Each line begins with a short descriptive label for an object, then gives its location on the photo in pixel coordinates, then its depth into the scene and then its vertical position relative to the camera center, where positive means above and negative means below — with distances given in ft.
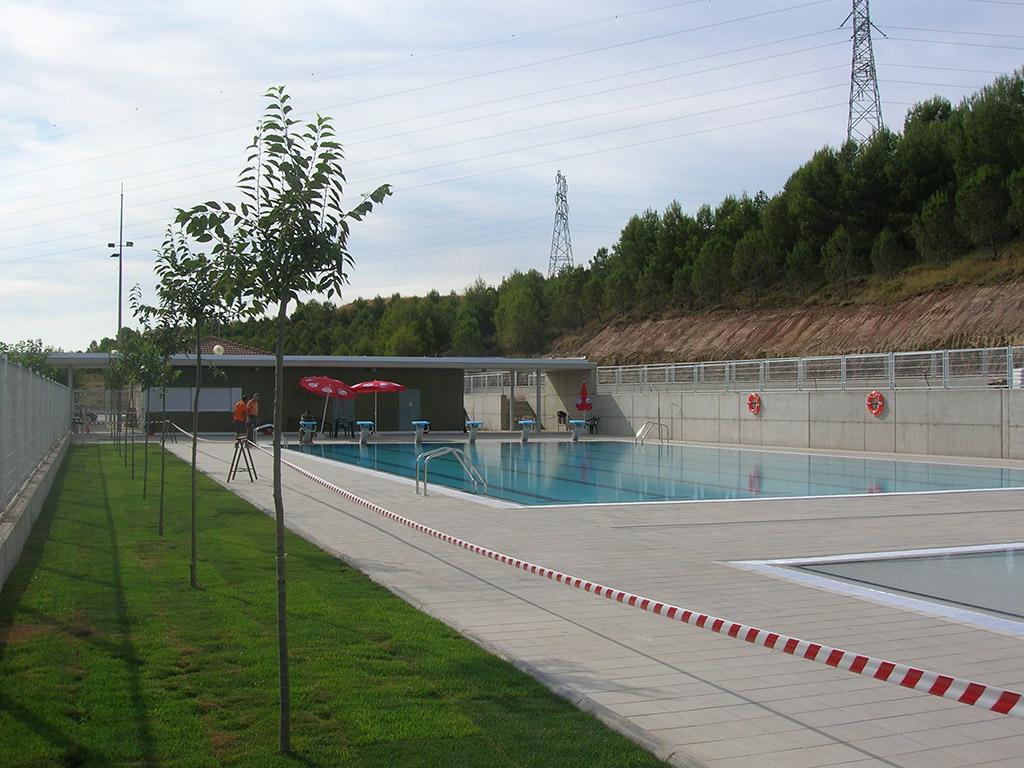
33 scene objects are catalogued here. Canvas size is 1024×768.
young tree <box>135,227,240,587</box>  31.60 +3.15
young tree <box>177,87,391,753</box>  16.94 +2.80
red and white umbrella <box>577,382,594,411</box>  148.56 -1.19
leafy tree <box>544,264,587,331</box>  258.98 +24.52
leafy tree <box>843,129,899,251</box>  177.47 +36.14
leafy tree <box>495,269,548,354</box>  272.31 +19.72
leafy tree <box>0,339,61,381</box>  117.50 +3.99
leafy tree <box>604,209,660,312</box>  241.14 +32.53
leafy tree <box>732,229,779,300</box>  198.39 +26.30
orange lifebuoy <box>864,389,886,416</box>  100.22 -0.88
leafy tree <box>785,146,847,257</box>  185.16 +36.81
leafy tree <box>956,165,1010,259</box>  151.02 +28.96
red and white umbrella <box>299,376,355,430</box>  119.65 +0.85
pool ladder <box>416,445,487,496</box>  56.49 -4.79
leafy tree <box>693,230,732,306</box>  209.77 +26.22
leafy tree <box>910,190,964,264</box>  160.56 +26.77
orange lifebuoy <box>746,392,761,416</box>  117.19 -1.04
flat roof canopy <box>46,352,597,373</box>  121.60 +4.34
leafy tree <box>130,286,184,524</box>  40.55 +2.05
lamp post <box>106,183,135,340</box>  129.29 +18.49
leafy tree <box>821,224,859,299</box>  179.11 +24.63
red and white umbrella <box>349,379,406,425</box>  125.90 +0.87
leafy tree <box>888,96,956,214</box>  169.37 +39.74
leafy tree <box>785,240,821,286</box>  188.65 +24.84
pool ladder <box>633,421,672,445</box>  121.29 -4.75
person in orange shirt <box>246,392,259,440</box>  68.64 -0.93
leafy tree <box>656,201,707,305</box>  222.48 +33.67
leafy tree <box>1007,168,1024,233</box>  145.18 +29.12
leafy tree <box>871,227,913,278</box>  170.30 +24.25
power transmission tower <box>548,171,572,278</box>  289.94 +54.89
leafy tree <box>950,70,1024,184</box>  153.28 +41.31
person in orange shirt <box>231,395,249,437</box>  69.36 -1.28
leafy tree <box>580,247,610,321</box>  251.19 +25.05
